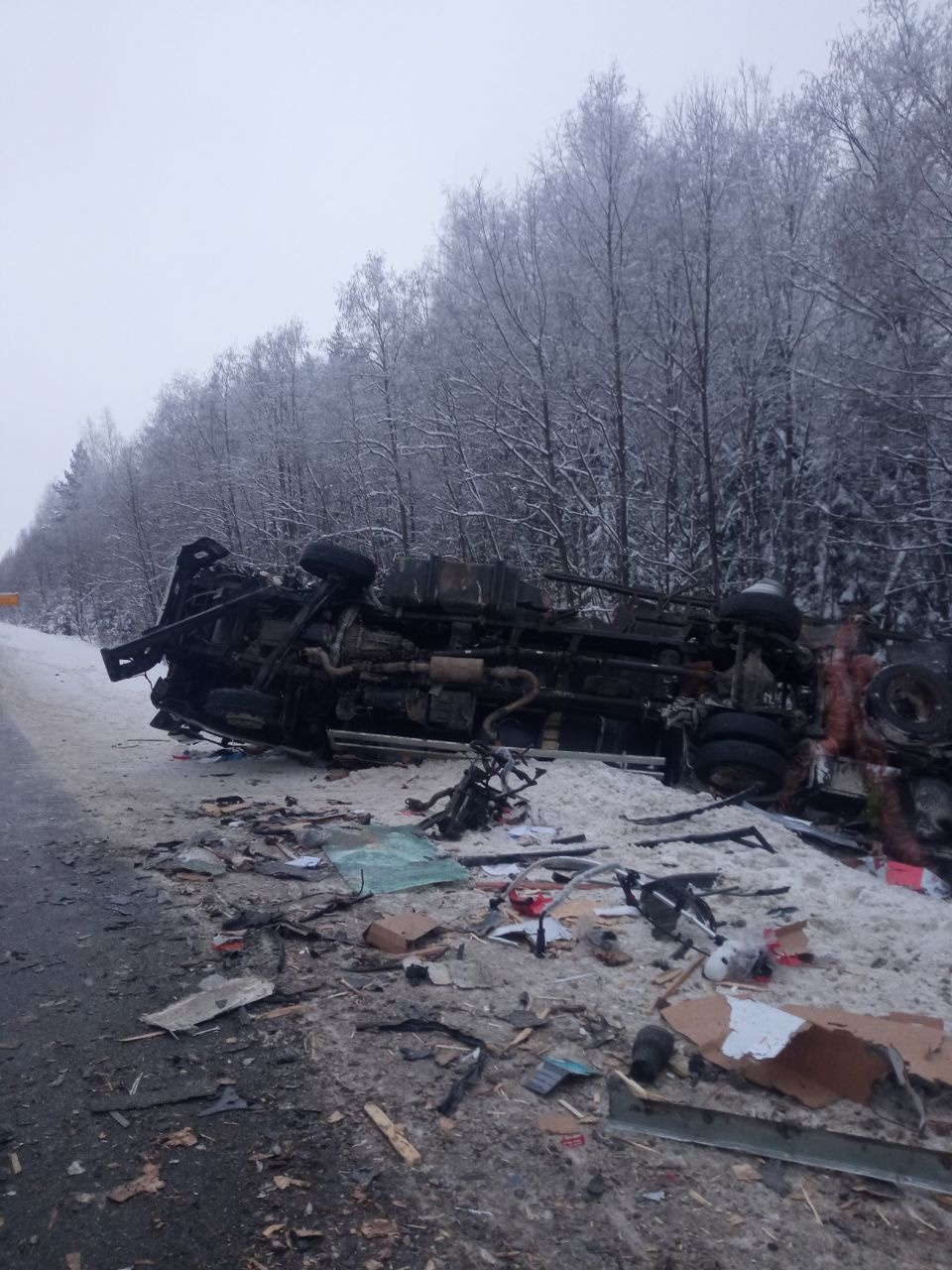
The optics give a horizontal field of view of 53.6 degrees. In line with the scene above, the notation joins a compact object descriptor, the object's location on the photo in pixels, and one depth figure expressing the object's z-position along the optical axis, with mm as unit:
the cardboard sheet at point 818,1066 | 3479
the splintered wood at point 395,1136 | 3139
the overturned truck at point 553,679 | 8672
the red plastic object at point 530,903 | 5457
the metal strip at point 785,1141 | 3031
